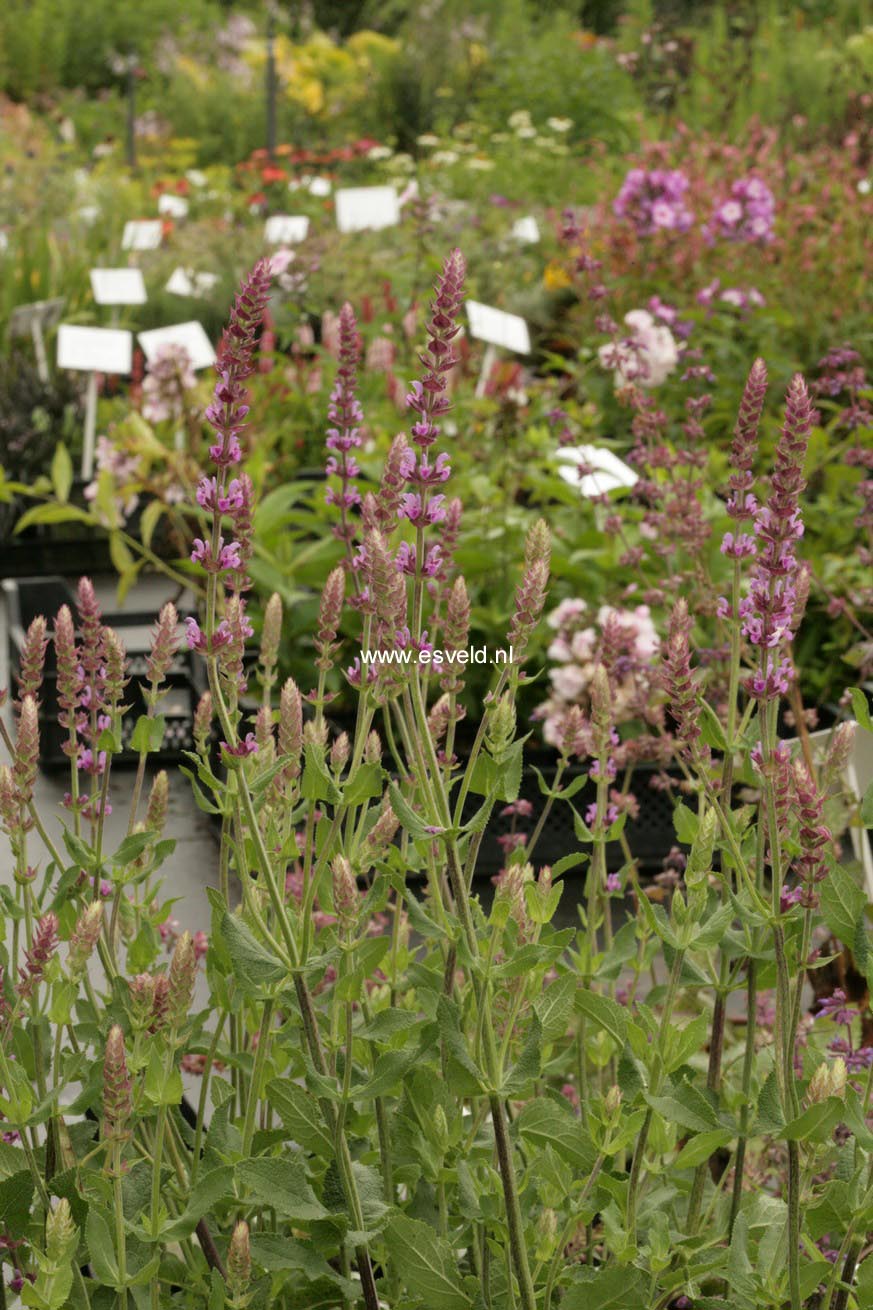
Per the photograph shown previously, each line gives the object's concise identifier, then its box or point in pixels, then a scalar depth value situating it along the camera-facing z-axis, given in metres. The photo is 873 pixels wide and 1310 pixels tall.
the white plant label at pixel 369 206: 7.04
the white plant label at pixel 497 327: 4.68
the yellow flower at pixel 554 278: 7.41
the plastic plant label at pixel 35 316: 6.67
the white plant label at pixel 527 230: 6.34
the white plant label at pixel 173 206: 8.30
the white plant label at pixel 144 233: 7.42
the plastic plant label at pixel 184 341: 4.85
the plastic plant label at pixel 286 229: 6.87
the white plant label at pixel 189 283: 6.77
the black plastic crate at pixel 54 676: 4.22
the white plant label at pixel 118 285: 5.83
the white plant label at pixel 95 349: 5.18
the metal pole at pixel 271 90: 11.90
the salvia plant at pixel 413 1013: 1.32
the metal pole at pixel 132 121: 12.62
